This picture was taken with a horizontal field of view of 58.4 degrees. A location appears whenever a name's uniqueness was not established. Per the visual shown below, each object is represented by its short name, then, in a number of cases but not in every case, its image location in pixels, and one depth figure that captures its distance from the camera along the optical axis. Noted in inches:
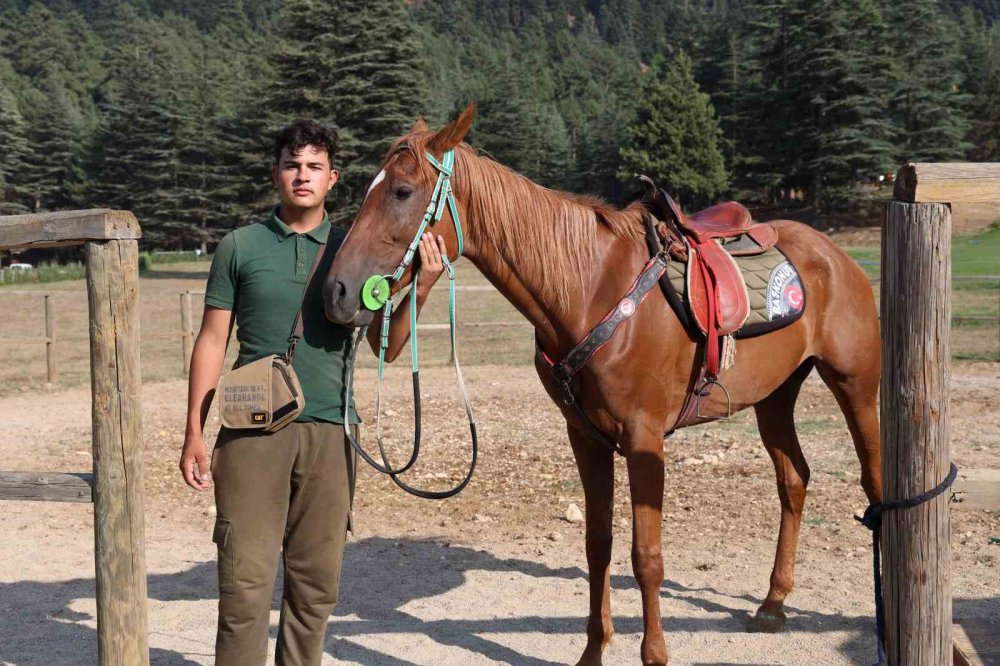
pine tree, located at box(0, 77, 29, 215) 2003.0
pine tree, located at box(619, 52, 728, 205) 1902.1
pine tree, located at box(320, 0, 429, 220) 1216.8
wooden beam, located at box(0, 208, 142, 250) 107.7
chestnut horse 114.7
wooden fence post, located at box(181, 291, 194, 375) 463.2
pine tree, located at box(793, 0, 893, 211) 1579.7
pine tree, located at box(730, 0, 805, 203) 1755.7
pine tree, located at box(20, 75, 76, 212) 2140.7
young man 111.9
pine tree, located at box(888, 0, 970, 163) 1702.8
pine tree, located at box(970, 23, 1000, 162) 1984.5
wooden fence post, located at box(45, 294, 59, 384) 432.8
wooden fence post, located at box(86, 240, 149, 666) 109.4
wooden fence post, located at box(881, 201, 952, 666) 91.5
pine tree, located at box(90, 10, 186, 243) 1947.6
